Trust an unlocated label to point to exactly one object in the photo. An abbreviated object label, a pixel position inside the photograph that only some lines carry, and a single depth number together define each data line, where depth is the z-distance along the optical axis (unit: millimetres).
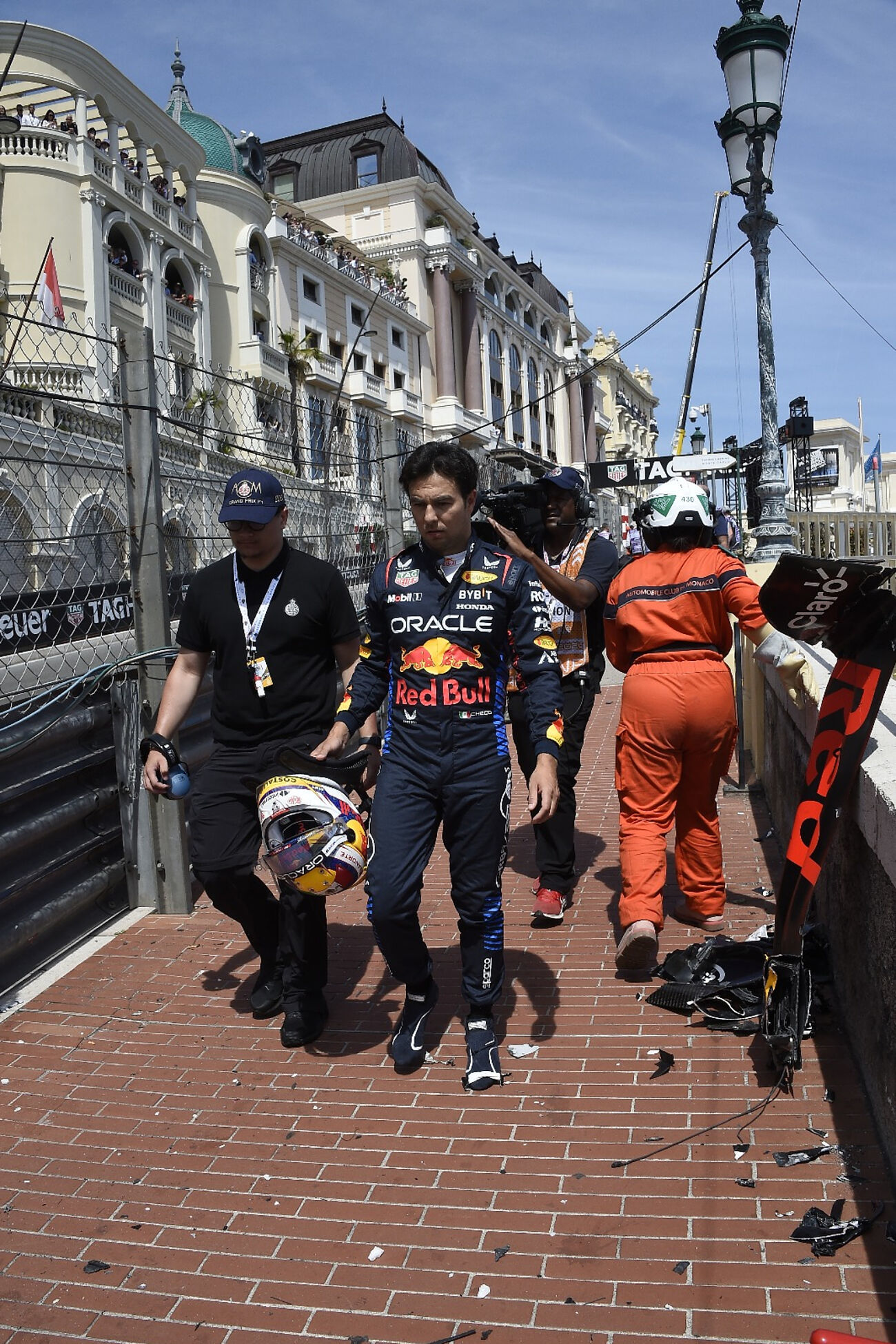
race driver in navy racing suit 3721
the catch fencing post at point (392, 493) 7871
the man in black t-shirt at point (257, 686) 4207
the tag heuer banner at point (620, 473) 14477
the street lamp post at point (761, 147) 8062
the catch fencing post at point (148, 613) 5422
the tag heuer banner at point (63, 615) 4762
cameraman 5383
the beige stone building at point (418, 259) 47656
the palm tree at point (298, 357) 35375
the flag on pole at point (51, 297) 19203
